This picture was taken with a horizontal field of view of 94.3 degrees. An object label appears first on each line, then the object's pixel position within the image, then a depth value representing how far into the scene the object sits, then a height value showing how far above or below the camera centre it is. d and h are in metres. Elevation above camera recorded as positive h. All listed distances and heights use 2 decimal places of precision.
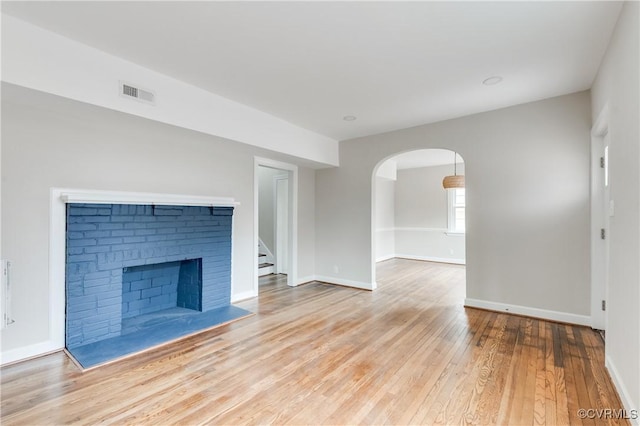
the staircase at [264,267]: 6.27 -1.13
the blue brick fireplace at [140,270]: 2.79 -0.64
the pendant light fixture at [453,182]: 5.84 +0.64
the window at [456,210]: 8.00 +0.12
